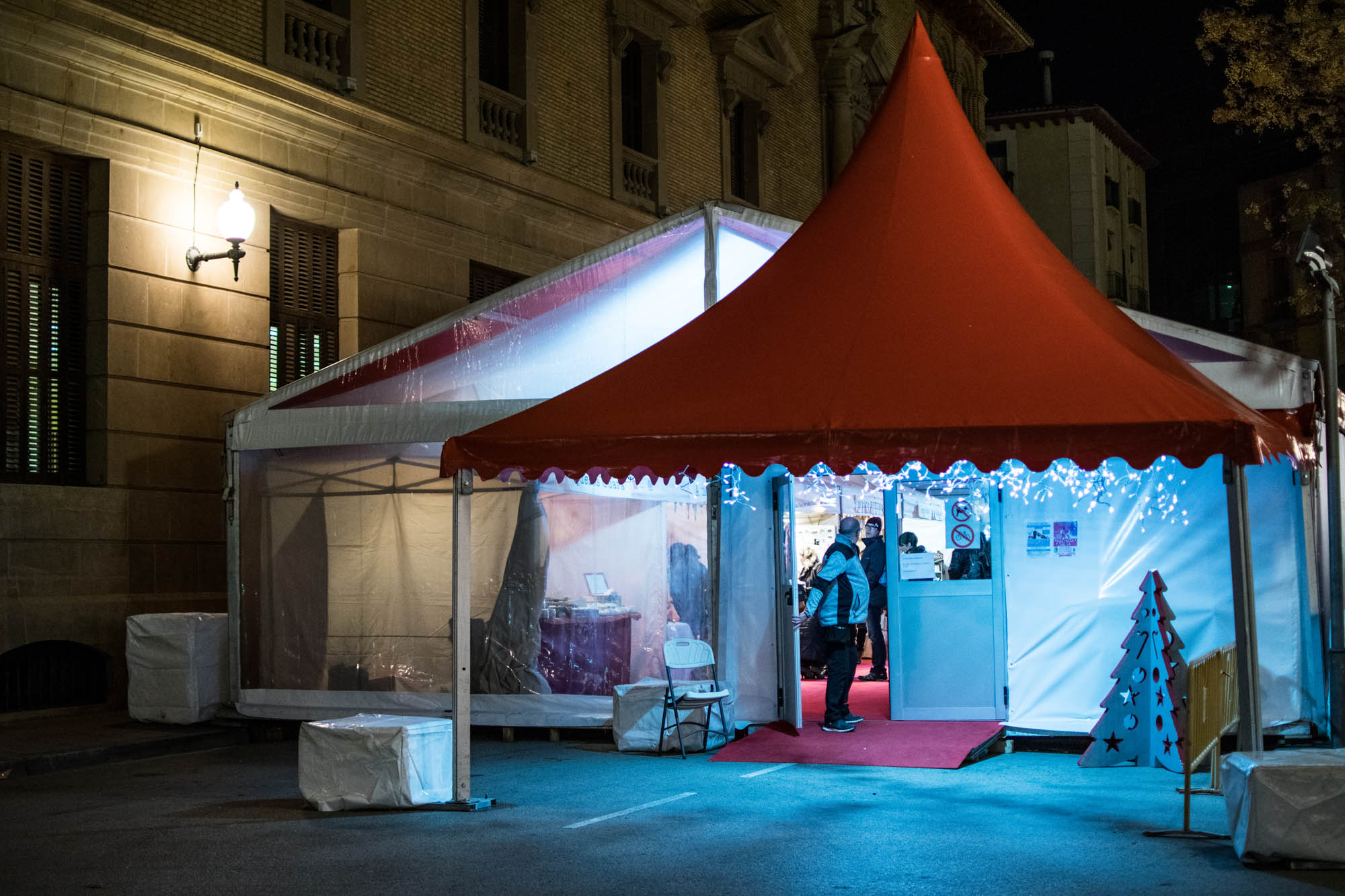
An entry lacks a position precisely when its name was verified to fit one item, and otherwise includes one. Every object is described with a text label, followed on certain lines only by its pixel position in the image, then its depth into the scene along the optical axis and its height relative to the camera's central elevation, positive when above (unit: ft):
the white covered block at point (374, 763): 28.45 -4.39
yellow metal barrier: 25.84 -3.38
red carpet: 35.45 -5.42
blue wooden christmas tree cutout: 31.89 -3.88
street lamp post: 35.32 +0.90
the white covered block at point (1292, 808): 22.20 -4.31
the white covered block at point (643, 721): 37.63 -4.77
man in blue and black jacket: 39.34 -2.08
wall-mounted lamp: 49.52 +10.77
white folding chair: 36.83 -4.03
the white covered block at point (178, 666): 41.98 -3.57
